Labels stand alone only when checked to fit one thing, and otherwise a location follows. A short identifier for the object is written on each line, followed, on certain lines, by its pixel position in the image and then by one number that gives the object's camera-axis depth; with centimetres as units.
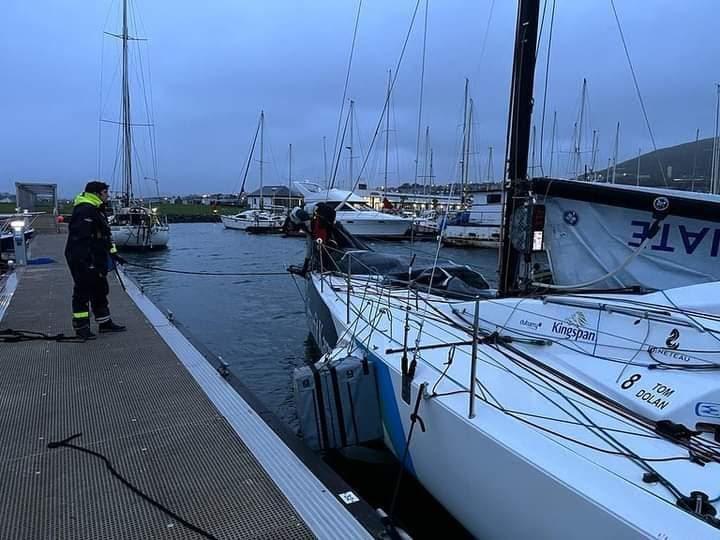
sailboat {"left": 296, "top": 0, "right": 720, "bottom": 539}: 197
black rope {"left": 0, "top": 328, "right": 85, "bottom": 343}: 531
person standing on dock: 532
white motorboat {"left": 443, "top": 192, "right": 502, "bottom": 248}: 2968
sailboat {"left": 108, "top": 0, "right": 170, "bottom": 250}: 2331
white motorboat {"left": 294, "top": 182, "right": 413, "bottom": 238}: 3150
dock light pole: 1088
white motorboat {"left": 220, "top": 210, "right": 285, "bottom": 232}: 4125
